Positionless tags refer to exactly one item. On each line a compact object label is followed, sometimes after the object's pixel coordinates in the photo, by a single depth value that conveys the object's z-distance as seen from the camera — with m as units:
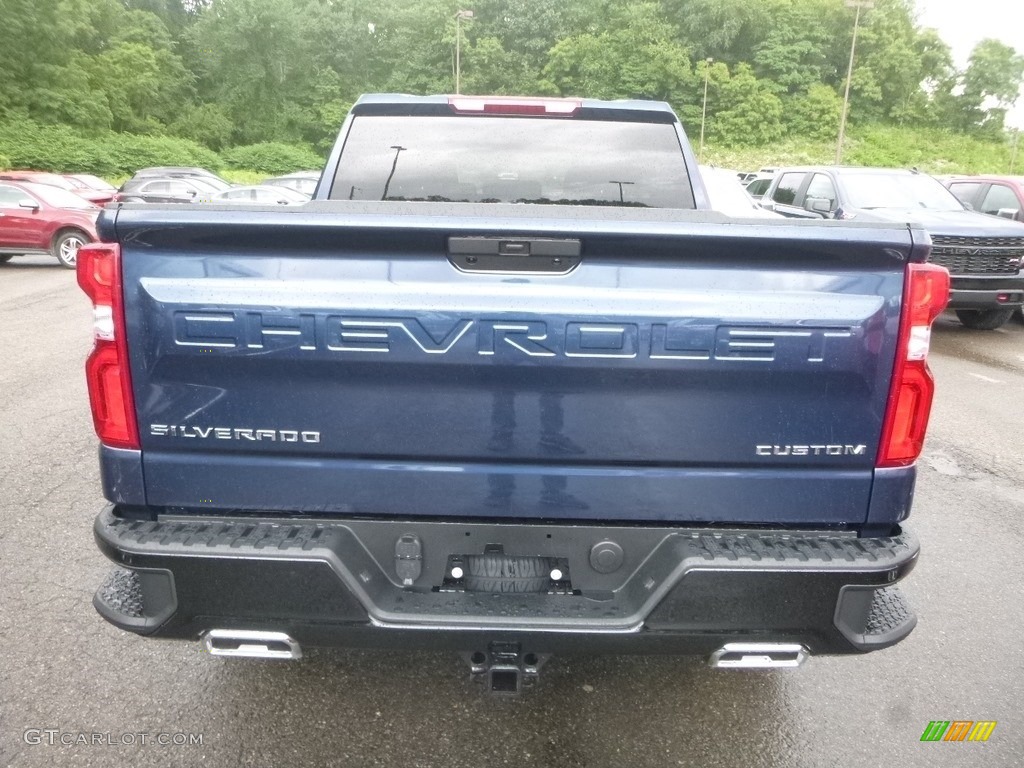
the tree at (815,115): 68.00
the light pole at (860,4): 36.97
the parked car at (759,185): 14.62
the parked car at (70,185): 21.05
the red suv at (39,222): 14.79
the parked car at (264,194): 20.13
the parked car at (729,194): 10.81
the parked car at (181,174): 26.32
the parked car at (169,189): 22.57
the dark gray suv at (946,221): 9.74
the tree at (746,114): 68.19
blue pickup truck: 2.04
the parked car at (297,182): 26.66
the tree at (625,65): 71.12
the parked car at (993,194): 11.81
